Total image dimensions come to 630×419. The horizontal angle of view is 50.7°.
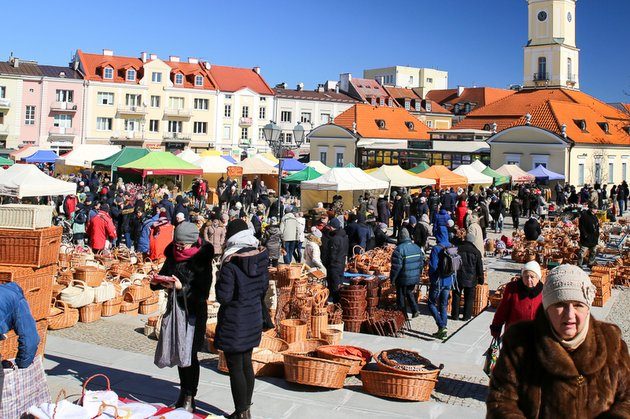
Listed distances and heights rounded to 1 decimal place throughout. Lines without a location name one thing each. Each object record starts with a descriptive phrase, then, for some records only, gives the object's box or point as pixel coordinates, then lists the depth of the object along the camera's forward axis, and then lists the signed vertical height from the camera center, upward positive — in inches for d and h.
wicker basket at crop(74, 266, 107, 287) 426.4 -37.4
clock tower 2293.3 +650.0
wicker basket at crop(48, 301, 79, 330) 373.4 -56.8
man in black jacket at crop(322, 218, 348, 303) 458.3 -23.0
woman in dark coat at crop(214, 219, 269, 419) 224.2 -30.7
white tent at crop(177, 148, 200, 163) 1282.2 +128.0
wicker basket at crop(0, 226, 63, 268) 276.1 -13.2
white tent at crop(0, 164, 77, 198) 681.0 +33.5
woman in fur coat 121.0 -24.4
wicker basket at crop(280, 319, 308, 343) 334.6 -54.6
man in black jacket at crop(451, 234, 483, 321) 424.2 -24.0
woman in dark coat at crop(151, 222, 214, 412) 232.8 -21.8
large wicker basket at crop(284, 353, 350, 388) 267.3 -59.2
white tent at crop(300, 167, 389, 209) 905.5 +58.0
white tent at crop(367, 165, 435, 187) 1045.2 +81.4
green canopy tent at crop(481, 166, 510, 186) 1243.2 +103.0
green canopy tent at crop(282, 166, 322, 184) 1023.0 +75.5
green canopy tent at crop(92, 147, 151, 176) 1115.9 +102.5
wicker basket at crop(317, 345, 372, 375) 284.2 -57.0
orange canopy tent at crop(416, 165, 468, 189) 1118.4 +90.4
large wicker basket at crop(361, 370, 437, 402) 260.4 -62.2
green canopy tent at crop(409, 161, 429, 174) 1270.9 +115.1
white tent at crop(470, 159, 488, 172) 1277.1 +125.1
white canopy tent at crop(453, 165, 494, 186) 1184.2 +98.8
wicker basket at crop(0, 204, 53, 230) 280.4 -0.6
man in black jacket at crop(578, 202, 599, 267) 652.7 +2.7
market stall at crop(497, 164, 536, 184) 1278.3 +112.8
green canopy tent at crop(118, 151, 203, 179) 1011.9 +84.2
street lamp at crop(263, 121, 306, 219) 701.3 +98.3
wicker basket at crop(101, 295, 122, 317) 416.1 -56.2
